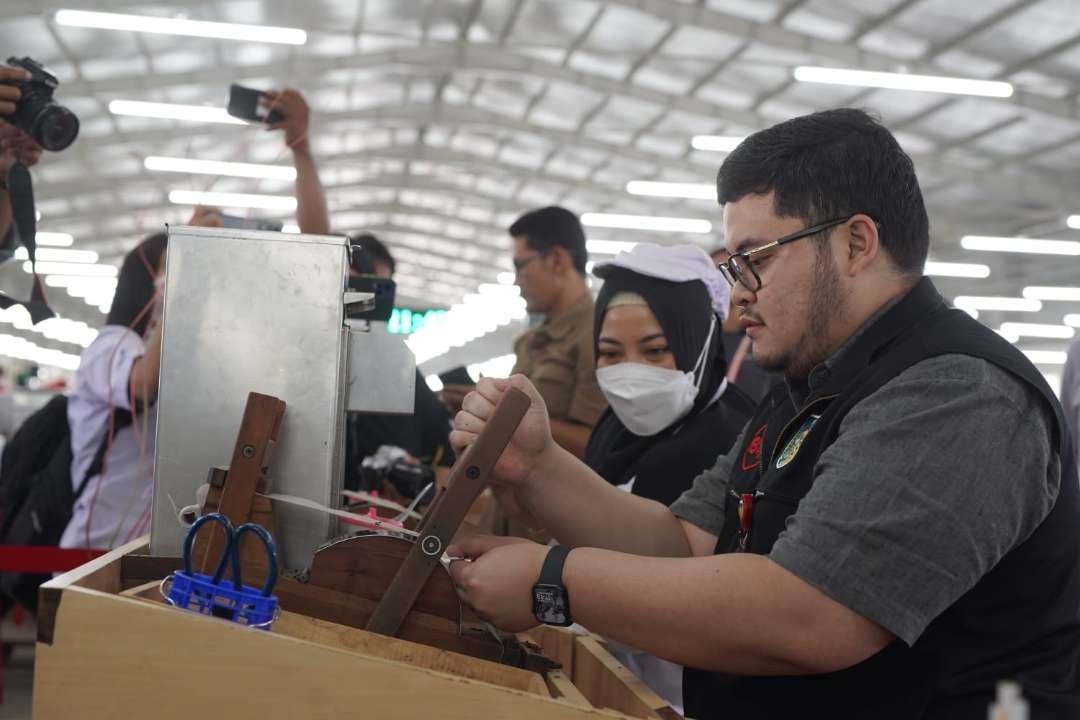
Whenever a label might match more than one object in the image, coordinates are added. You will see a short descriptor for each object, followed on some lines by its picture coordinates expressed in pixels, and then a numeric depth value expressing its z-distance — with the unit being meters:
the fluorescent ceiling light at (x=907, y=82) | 7.81
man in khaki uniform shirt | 2.96
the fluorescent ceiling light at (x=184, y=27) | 7.39
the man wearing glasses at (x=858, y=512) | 1.05
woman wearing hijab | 2.17
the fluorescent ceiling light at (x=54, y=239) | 17.17
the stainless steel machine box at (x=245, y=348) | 1.34
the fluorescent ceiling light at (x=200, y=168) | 10.84
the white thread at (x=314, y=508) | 1.23
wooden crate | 0.96
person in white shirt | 2.35
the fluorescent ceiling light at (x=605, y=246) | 16.03
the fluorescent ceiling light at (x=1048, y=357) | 19.51
